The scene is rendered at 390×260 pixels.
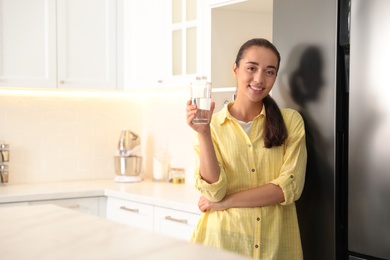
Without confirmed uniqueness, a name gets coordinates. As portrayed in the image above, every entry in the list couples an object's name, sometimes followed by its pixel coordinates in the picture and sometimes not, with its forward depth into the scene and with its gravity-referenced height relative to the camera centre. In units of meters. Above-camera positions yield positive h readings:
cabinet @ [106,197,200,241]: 3.15 -0.55
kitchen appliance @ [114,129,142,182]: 4.15 -0.30
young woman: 2.32 -0.21
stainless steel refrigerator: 2.05 +0.01
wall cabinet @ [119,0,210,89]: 3.45 +0.43
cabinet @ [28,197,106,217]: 3.62 -0.52
